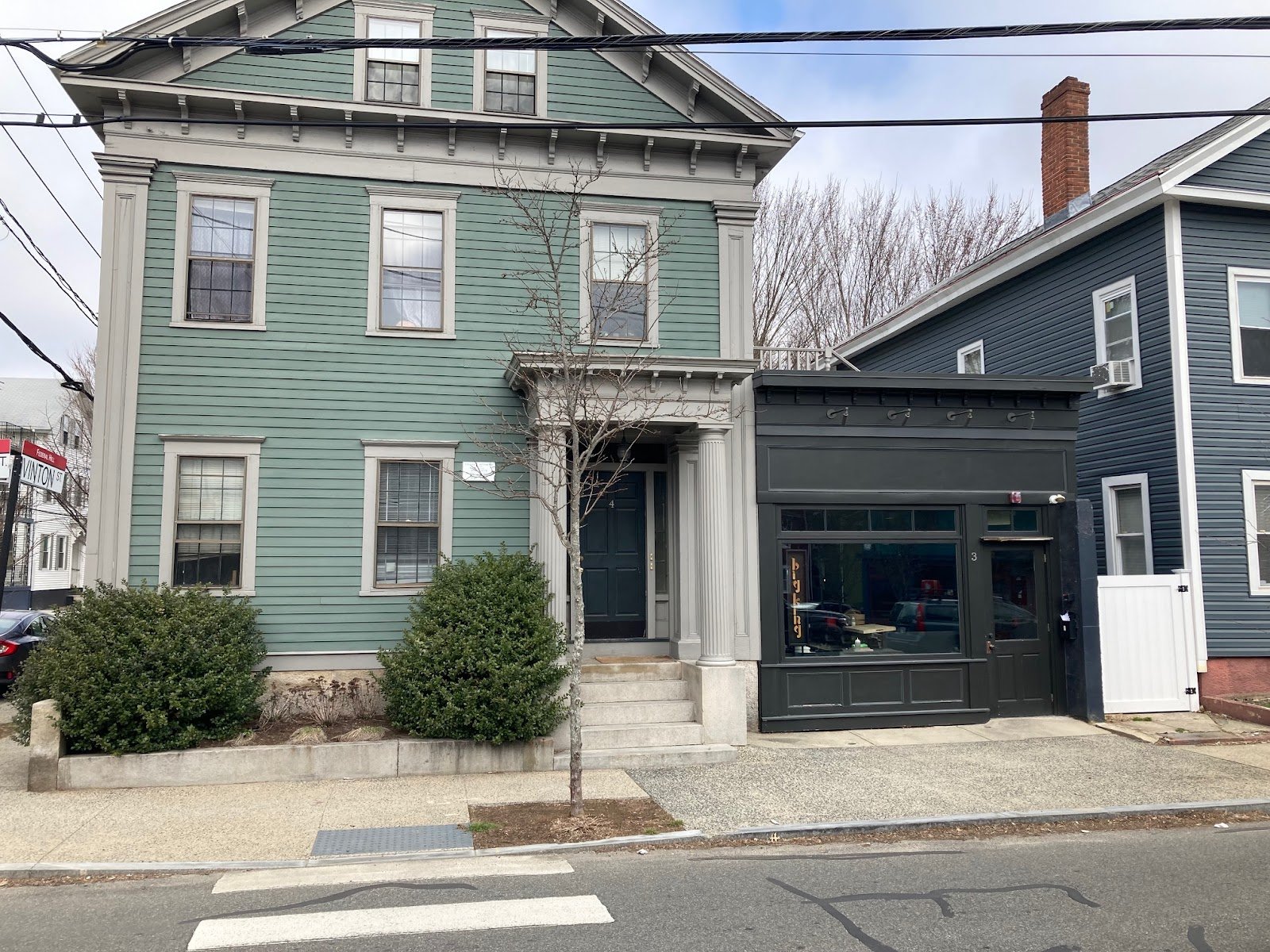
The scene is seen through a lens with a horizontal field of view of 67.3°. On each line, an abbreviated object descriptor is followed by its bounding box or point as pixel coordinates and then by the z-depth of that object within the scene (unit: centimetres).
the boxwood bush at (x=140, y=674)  917
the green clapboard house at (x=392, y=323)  1116
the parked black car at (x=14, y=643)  1562
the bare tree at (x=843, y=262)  2944
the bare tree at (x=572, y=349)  1048
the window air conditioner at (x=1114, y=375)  1451
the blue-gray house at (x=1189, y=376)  1352
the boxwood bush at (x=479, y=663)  967
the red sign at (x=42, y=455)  1002
